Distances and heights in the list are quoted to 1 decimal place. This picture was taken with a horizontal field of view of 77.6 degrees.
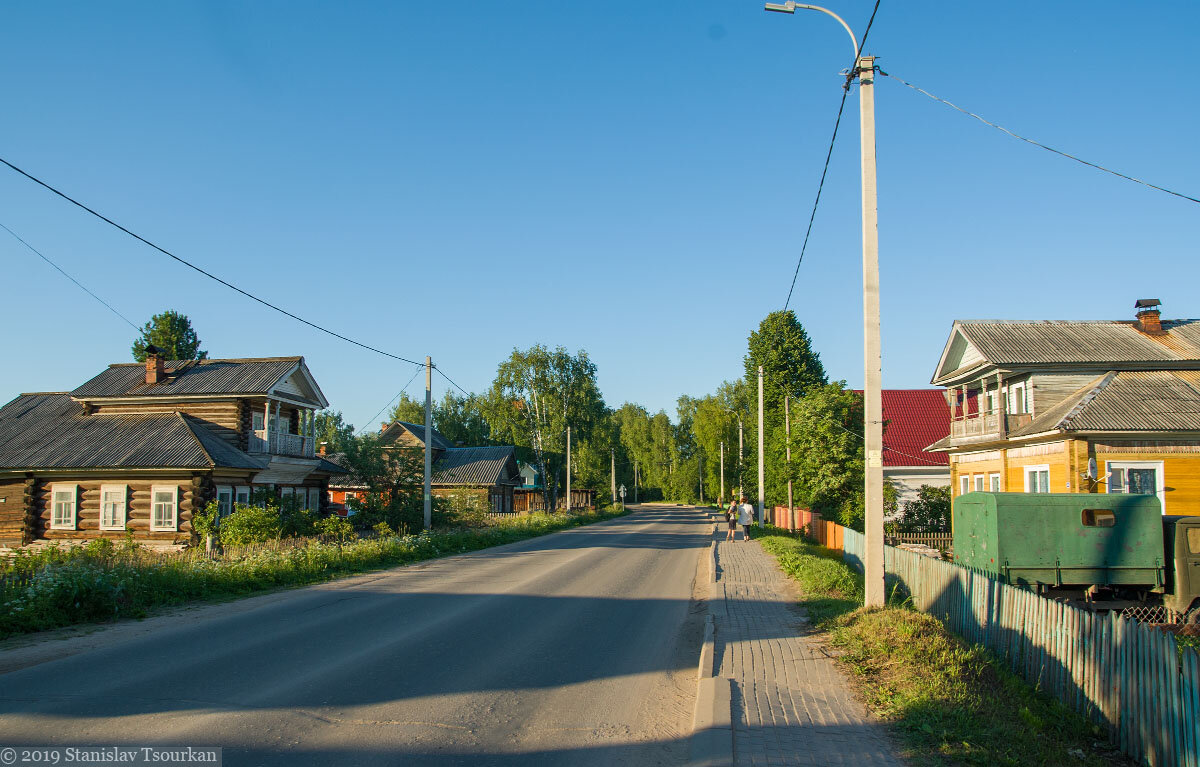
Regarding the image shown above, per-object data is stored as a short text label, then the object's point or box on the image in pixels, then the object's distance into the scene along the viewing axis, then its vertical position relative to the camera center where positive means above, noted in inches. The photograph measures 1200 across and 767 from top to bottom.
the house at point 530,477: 2987.2 -148.7
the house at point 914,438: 1723.7 +7.1
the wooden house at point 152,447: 1058.7 -9.5
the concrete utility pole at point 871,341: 409.4 +55.7
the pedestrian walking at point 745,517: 1198.4 -123.6
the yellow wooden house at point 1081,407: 858.8 +43.4
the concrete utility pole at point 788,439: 1376.7 +3.4
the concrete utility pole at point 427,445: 1050.7 -6.7
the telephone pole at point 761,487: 1309.8 -81.5
